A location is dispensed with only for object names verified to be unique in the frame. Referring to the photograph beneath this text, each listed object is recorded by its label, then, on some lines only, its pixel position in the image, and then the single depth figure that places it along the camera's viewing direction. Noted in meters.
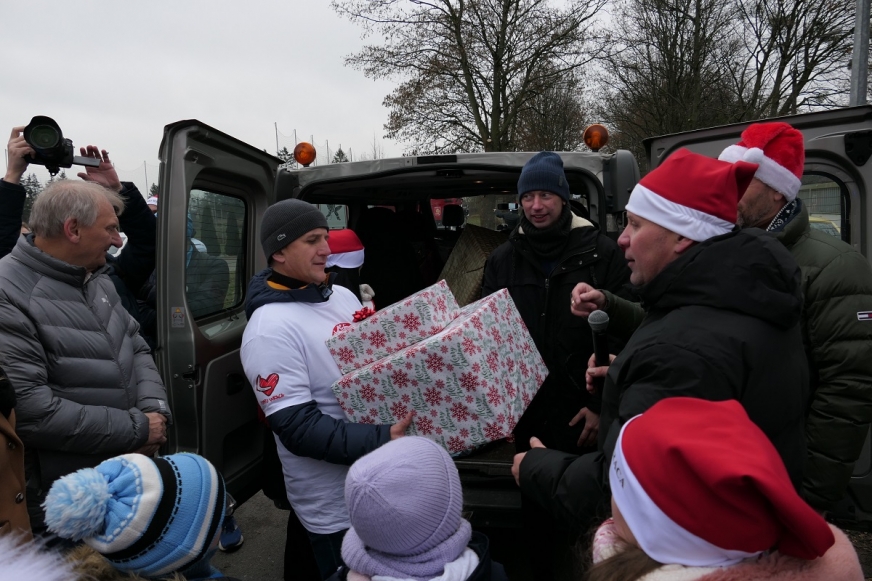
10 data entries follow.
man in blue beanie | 2.86
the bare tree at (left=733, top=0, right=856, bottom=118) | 17.11
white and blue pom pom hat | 1.23
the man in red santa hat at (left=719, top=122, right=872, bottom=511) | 2.12
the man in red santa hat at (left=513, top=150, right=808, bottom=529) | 1.39
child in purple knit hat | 1.37
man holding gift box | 2.06
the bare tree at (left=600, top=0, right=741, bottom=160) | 19.52
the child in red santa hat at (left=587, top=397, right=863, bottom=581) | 0.95
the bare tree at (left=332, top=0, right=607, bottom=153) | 16.41
